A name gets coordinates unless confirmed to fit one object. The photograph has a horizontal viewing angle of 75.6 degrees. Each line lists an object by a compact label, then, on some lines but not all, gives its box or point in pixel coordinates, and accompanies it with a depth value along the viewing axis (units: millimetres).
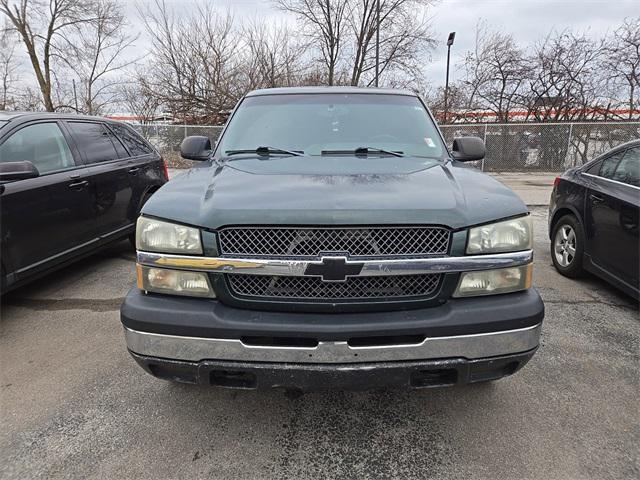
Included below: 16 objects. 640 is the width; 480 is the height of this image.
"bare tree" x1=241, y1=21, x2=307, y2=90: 21875
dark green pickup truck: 1799
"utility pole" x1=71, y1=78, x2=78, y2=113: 25377
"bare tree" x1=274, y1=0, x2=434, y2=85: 22547
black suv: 3506
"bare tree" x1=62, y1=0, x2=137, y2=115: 23031
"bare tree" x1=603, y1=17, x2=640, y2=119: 14852
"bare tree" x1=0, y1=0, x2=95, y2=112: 21641
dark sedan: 3578
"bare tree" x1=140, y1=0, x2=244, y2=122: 21234
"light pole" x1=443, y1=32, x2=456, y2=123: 17297
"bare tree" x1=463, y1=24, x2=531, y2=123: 17406
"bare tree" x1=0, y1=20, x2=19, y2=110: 21797
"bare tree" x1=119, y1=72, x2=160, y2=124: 21984
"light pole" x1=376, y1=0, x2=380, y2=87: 18094
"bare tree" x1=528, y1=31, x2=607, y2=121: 16062
